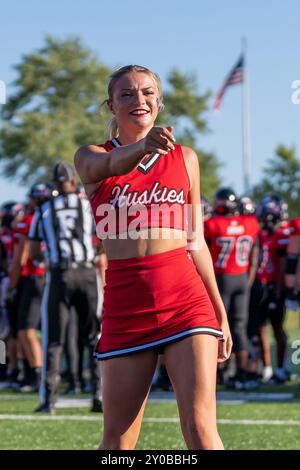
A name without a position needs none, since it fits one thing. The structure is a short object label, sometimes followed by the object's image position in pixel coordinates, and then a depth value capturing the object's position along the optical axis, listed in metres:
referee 9.85
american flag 36.41
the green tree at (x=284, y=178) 50.79
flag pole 49.59
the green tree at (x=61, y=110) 53.66
